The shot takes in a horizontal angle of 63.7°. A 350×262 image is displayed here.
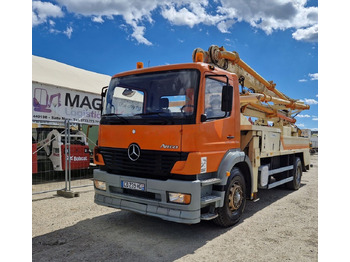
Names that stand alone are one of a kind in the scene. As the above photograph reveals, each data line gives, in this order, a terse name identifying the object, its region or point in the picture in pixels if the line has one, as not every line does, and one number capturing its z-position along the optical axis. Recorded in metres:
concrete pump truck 3.96
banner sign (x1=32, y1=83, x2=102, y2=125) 9.70
